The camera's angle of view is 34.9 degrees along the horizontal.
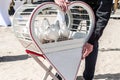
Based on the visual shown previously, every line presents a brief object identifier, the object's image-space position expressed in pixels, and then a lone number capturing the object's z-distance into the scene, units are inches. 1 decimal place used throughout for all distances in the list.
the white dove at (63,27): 62.8
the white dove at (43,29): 61.2
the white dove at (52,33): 61.6
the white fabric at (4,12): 195.2
